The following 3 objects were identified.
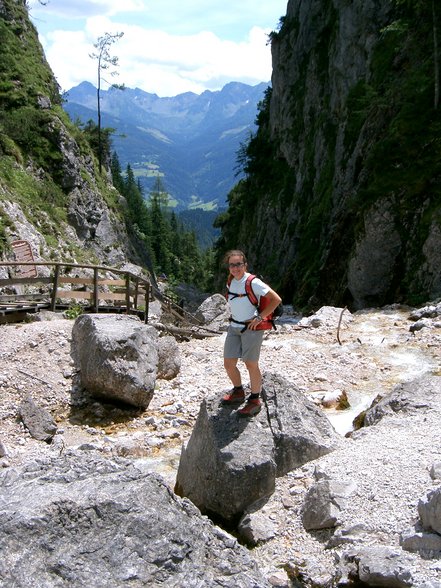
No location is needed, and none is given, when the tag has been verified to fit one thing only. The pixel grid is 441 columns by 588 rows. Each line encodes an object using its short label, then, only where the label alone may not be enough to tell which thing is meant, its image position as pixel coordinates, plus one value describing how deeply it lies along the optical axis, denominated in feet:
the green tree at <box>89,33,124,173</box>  169.17
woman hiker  23.90
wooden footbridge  49.70
